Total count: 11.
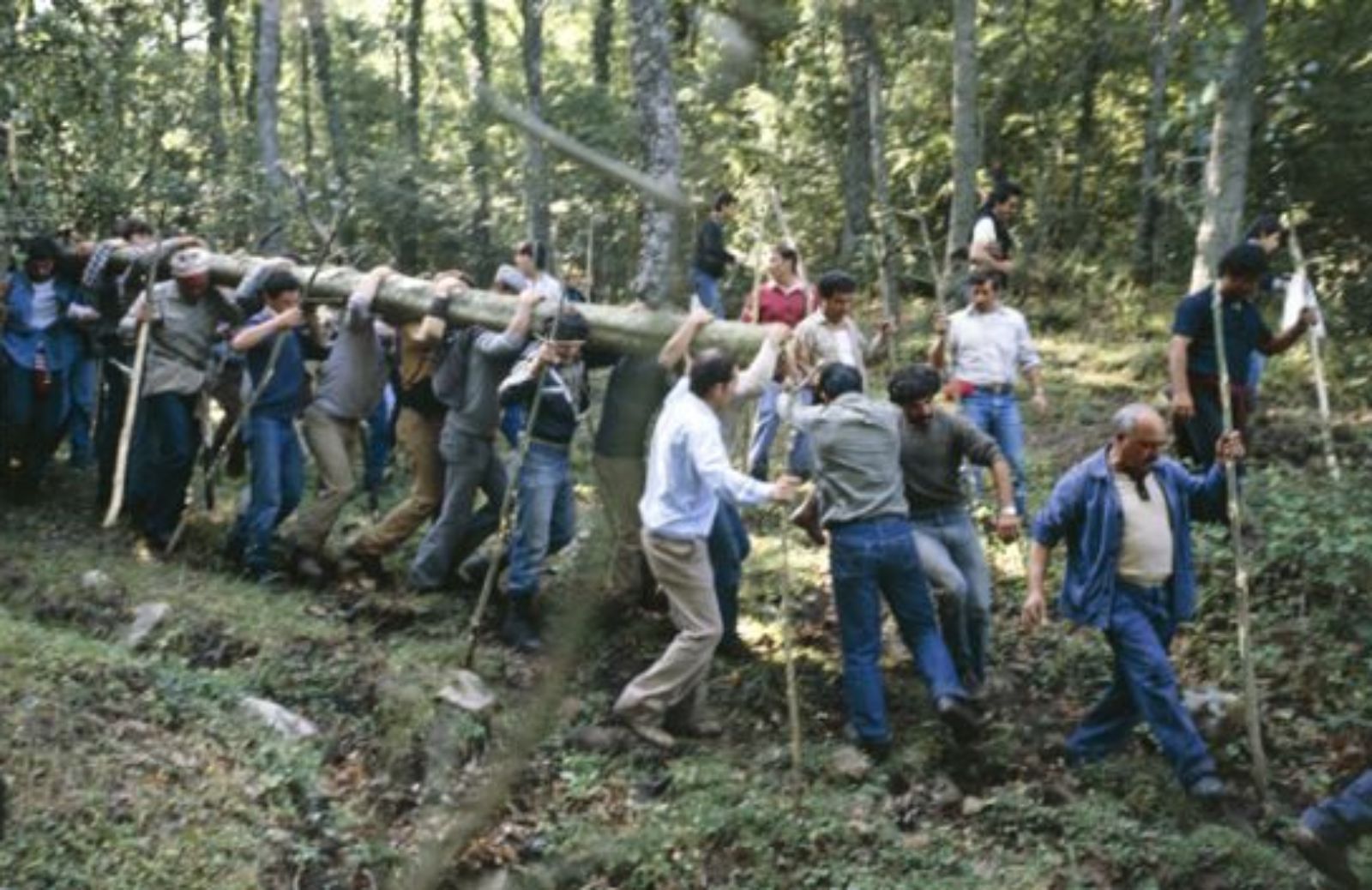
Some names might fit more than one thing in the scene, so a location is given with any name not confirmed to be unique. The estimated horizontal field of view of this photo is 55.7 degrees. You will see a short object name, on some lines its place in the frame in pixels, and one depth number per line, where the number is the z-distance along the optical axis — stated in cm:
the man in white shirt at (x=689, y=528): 596
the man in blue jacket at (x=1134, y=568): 596
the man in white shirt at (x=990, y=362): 859
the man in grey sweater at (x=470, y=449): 715
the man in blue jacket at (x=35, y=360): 923
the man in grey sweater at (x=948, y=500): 674
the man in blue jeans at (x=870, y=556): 637
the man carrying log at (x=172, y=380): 857
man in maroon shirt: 973
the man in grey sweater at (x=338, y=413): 838
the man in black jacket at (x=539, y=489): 694
